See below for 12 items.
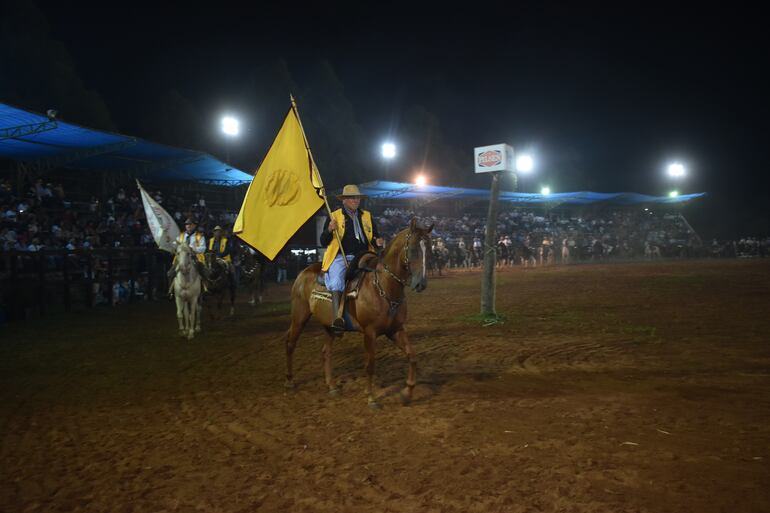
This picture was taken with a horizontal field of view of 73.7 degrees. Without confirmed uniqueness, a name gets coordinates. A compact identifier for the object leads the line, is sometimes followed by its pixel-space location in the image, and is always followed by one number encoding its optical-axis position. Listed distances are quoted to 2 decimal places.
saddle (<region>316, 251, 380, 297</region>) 6.46
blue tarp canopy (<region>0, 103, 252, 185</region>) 15.78
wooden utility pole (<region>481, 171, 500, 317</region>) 11.88
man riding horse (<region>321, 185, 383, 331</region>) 6.59
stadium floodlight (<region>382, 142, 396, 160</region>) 44.93
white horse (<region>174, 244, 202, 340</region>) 11.06
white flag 13.56
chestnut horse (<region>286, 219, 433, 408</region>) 5.96
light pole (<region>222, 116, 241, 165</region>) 31.64
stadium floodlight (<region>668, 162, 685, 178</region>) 56.31
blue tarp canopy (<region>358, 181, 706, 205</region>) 33.84
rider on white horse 11.40
